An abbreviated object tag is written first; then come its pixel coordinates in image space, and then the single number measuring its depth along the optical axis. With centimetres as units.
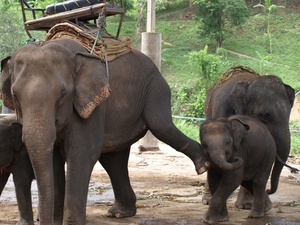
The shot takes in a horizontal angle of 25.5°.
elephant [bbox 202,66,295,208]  720
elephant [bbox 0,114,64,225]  586
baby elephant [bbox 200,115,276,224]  641
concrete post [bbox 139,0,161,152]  1213
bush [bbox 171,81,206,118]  2592
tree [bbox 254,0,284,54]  3514
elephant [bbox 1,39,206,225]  493
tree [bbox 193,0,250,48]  3503
